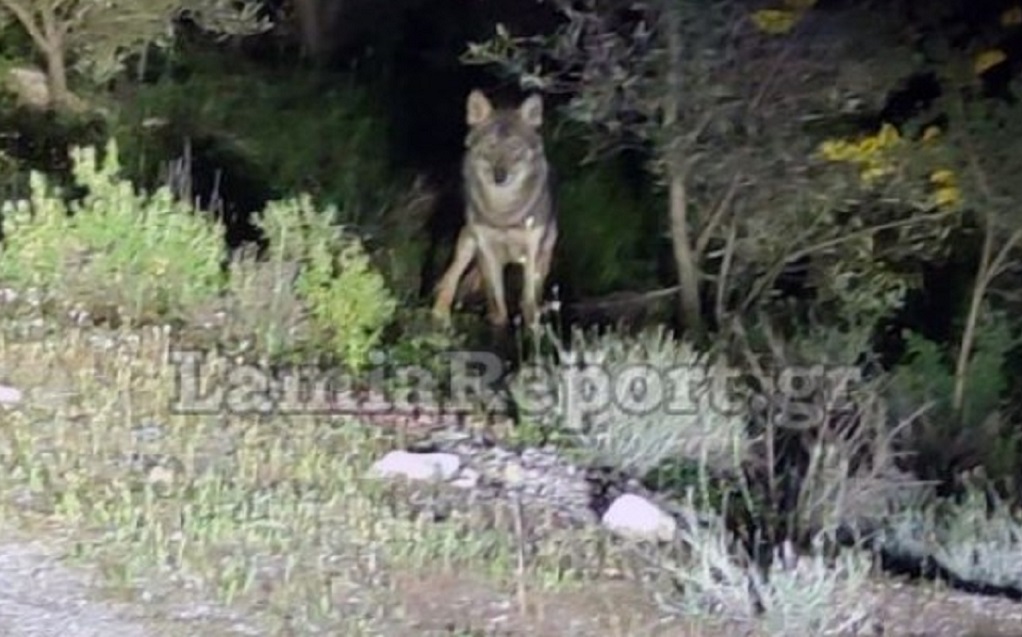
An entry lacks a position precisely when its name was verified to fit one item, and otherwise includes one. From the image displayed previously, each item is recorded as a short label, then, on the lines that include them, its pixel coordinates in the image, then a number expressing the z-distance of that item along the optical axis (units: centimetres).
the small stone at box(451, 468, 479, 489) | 1490
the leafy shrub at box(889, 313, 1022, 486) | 1975
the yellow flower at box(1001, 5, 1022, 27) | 2011
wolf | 2220
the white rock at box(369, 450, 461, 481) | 1489
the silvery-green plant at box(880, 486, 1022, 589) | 1461
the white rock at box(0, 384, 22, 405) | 1565
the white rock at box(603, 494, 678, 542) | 1405
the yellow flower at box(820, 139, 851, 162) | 1989
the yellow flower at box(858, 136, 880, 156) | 1991
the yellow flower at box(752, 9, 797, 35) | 1944
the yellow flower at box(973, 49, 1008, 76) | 1958
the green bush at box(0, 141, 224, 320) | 1850
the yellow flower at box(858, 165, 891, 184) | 2009
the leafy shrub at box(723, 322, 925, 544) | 1504
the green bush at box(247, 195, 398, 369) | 1891
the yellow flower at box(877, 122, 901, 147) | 1987
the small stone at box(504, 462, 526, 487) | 1513
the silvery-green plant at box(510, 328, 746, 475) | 1625
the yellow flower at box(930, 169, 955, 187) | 1983
